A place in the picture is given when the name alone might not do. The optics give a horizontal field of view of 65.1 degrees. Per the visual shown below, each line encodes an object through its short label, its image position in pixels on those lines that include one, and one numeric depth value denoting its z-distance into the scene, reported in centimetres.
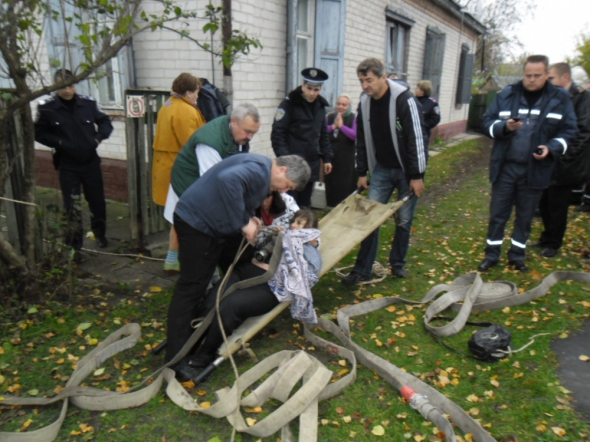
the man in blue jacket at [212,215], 291
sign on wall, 473
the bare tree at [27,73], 319
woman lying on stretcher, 317
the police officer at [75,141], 457
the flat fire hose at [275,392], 264
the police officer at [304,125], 520
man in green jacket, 358
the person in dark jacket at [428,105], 772
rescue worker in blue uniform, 437
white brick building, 595
